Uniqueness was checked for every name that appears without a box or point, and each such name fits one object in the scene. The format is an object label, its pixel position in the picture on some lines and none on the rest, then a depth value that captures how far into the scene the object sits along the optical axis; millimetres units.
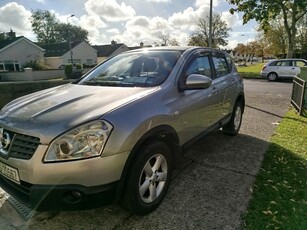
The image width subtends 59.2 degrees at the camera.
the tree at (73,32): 80750
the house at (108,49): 54375
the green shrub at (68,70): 28564
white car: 18044
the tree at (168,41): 59516
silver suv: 2217
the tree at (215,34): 49000
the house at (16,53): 35281
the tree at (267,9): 21531
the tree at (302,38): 40747
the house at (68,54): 42344
